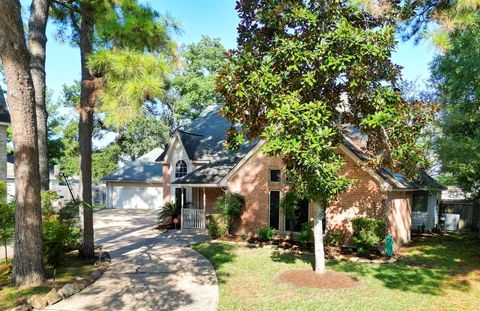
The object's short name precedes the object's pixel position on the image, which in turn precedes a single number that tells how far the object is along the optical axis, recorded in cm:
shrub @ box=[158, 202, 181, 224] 2033
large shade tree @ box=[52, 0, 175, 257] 970
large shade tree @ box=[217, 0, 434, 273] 900
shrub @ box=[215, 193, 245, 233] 1653
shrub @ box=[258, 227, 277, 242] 1559
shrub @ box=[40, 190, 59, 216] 1112
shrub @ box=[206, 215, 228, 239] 1648
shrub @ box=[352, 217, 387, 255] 1281
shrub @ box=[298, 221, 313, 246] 1441
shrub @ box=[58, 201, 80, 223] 1133
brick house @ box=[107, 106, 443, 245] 1390
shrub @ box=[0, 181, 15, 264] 987
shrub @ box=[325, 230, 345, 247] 1411
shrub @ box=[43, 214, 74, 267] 1012
